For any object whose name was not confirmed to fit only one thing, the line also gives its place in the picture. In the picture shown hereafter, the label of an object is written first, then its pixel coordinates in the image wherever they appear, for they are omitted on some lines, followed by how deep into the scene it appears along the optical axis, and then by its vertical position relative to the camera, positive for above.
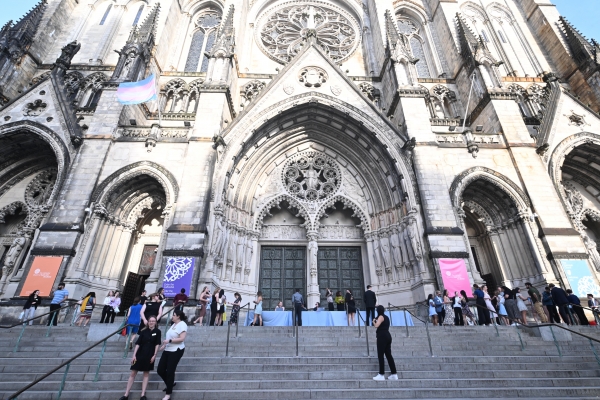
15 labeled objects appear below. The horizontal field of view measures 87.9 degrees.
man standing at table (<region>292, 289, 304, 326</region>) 9.09 +0.78
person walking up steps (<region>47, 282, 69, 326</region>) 8.49 +0.88
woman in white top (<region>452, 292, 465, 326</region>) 8.80 +0.50
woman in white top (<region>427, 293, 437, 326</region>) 9.26 +0.61
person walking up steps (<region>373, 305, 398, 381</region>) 4.89 -0.18
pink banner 10.12 +1.73
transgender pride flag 12.41 +8.92
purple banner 9.73 +1.67
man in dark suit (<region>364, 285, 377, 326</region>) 8.58 +0.76
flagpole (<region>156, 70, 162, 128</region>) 16.87 +12.37
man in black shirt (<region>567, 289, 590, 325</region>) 8.30 +0.58
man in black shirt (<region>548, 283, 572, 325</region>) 8.15 +0.75
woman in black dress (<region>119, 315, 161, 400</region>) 4.18 -0.25
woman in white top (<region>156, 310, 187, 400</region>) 4.19 -0.27
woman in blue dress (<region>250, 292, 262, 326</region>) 9.35 +0.58
